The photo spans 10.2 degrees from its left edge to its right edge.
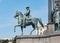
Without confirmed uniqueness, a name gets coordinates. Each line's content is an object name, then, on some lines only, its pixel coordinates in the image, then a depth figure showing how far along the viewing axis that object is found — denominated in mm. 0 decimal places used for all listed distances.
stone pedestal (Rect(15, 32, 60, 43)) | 28250
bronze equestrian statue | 30612
